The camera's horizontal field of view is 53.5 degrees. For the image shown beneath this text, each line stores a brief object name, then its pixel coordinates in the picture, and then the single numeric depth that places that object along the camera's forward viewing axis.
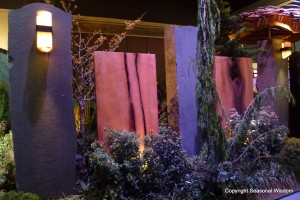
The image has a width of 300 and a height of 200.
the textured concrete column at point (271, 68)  7.22
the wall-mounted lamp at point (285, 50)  7.40
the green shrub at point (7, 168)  4.50
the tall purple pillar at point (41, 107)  4.13
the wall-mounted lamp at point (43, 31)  4.20
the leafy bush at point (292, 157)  5.39
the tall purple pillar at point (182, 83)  5.58
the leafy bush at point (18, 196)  3.83
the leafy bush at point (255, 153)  4.54
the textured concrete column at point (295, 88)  8.45
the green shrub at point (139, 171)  4.15
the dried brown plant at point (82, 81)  5.58
